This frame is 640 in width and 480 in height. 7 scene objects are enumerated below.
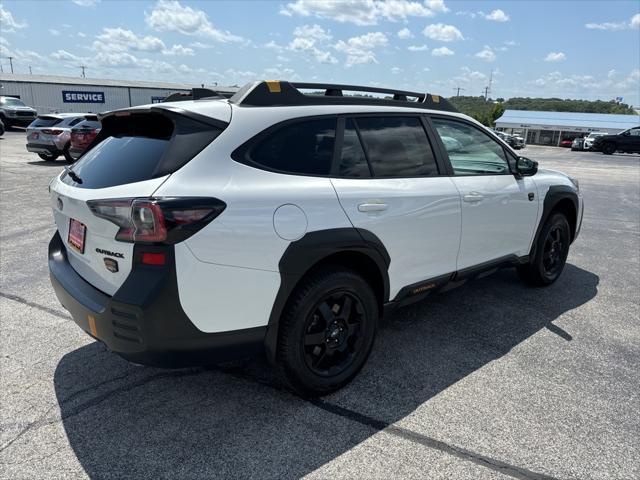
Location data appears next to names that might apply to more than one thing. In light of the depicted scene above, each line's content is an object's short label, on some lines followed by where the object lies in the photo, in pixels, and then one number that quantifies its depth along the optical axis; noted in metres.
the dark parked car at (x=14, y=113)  27.30
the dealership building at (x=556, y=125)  57.56
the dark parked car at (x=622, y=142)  30.38
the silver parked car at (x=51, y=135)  14.57
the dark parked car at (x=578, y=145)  37.66
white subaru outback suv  2.31
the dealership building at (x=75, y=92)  37.66
